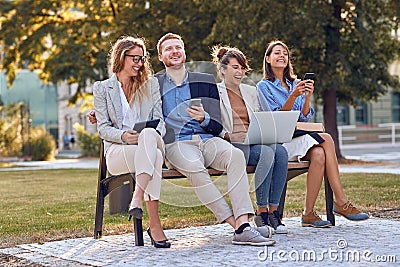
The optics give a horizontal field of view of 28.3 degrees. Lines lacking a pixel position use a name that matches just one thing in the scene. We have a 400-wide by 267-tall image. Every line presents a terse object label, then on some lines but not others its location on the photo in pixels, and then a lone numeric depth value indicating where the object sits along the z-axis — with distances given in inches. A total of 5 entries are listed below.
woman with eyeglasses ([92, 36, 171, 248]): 214.2
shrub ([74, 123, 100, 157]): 1250.0
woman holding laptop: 234.1
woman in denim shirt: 245.8
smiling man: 215.5
